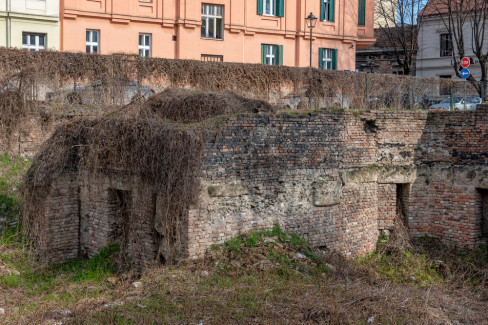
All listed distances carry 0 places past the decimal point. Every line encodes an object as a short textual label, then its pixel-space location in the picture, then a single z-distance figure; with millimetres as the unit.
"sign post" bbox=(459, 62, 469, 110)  20391
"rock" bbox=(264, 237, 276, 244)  11027
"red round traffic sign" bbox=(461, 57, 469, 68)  20391
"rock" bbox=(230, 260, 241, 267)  10258
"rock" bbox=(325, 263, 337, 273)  11039
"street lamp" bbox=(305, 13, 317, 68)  24289
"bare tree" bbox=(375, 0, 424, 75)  32062
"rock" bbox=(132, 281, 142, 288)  9609
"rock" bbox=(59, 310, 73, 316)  8625
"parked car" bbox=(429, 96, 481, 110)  20045
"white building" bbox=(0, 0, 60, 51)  23984
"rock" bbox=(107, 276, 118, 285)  10531
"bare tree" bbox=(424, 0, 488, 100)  28562
